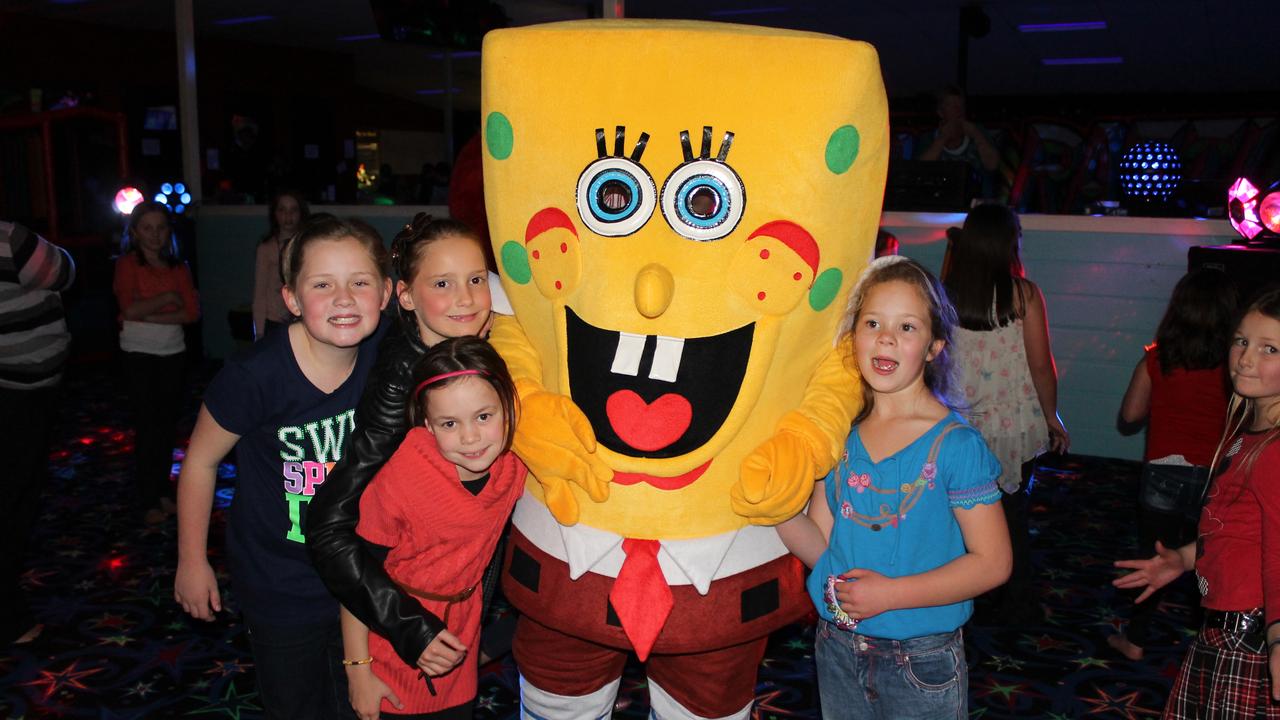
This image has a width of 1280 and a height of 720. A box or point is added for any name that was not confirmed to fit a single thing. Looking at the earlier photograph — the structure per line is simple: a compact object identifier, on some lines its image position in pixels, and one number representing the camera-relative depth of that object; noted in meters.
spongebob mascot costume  1.73
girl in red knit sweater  1.69
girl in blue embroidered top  1.65
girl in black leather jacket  1.68
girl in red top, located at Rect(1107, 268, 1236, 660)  2.92
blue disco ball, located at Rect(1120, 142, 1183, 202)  5.61
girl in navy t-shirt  1.84
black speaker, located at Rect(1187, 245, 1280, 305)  3.72
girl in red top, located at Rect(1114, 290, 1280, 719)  1.78
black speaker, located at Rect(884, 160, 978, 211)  5.62
